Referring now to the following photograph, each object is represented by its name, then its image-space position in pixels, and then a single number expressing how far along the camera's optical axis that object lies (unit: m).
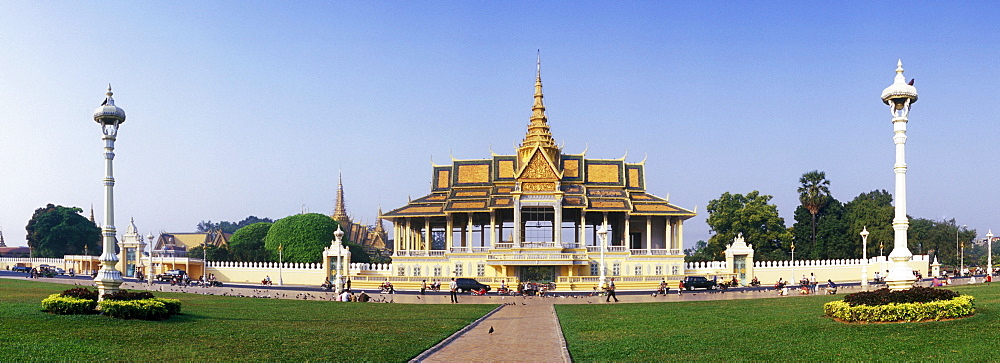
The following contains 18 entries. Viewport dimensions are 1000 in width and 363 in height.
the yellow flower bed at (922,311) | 18.52
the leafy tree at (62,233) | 99.75
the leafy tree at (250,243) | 84.19
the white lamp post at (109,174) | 24.31
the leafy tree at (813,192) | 80.19
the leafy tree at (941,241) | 87.06
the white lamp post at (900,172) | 21.28
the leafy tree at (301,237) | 85.06
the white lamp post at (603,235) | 55.74
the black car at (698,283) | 53.28
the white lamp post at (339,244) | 49.99
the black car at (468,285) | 52.60
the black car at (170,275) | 62.09
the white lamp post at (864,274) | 50.00
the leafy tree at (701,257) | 83.50
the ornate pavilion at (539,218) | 60.81
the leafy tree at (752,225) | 77.06
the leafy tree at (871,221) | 72.81
